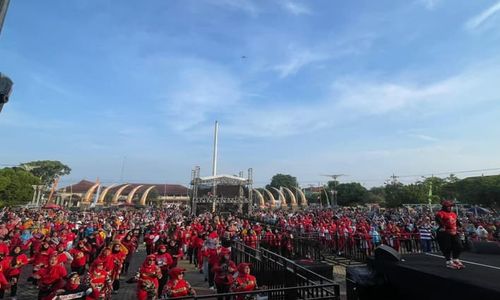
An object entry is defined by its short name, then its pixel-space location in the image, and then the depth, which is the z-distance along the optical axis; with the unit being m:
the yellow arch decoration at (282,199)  62.59
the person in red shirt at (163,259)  7.41
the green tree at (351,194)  82.19
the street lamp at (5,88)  3.25
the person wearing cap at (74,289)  5.55
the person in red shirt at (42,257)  7.79
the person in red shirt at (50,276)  6.78
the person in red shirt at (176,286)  5.71
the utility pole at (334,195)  72.32
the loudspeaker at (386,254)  6.39
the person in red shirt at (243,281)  6.11
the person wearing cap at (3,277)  7.48
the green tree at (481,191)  46.91
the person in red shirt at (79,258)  8.96
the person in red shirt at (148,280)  5.80
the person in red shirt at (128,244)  10.06
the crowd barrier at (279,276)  4.47
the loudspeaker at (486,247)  7.98
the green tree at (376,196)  84.72
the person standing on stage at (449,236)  6.04
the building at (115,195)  54.38
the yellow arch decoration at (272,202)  61.07
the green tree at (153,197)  74.31
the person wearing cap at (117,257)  7.71
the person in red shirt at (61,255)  7.24
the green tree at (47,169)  76.34
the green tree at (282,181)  117.75
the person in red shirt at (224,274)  6.64
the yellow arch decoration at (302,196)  73.38
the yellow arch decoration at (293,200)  65.73
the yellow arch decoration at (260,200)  56.84
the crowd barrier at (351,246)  13.69
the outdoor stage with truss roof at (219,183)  33.59
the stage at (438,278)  4.57
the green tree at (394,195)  57.69
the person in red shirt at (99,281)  5.92
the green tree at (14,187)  40.03
